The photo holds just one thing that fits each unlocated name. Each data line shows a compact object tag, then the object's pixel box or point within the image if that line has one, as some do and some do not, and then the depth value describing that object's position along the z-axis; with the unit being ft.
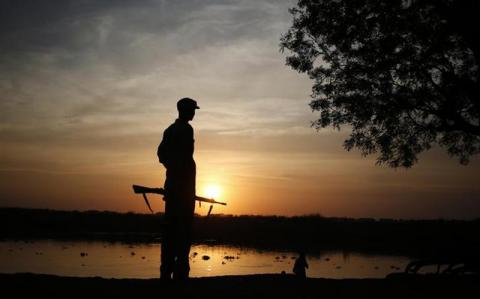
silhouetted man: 34.91
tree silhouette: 57.67
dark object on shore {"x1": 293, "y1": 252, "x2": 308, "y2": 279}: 65.57
